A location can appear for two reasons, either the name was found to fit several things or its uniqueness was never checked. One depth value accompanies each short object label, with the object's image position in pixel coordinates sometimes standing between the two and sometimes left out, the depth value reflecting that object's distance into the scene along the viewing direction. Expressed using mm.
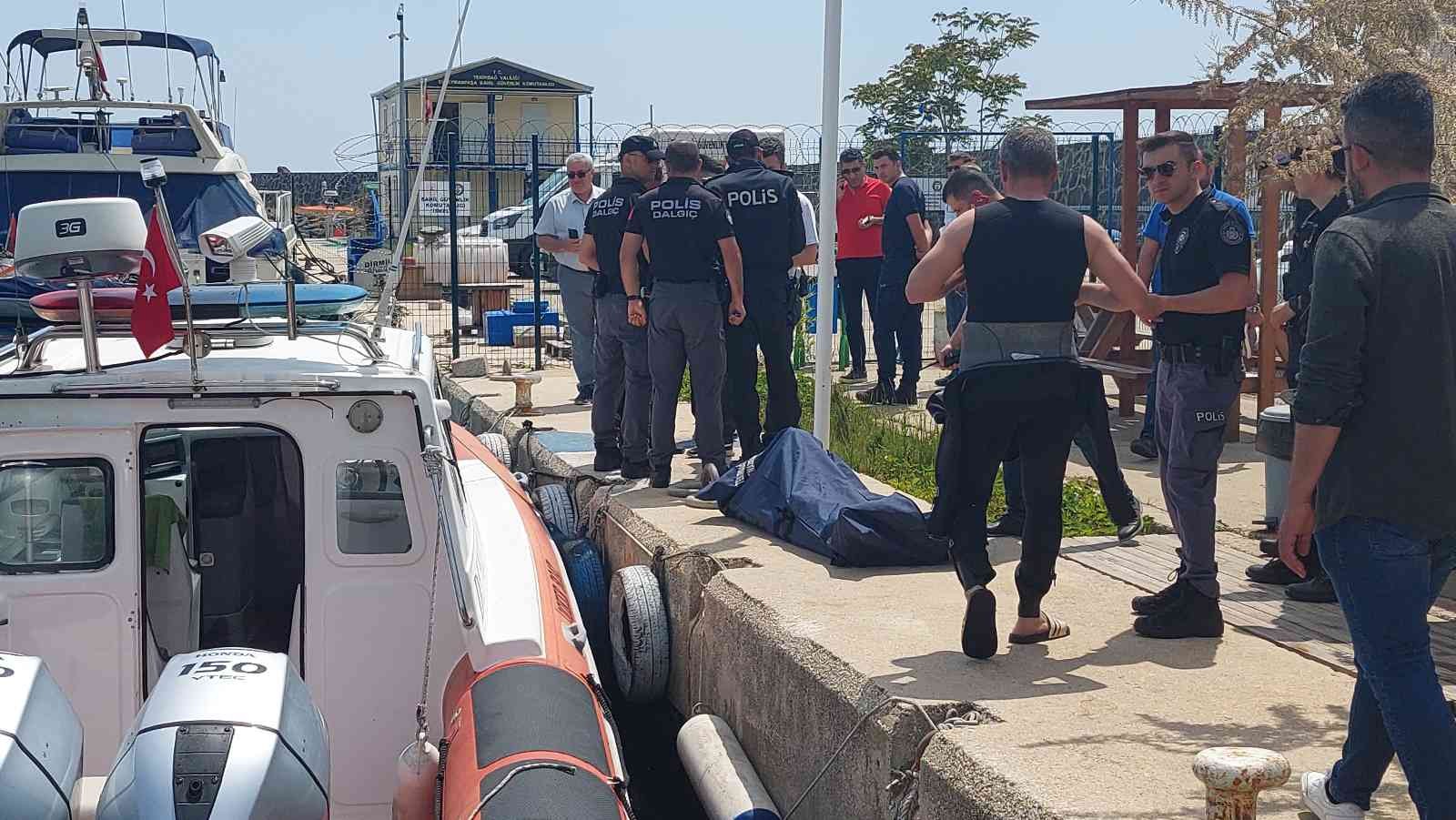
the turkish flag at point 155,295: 4312
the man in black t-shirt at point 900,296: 11195
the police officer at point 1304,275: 5934
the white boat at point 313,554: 4484
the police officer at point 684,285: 7688
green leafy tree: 31016
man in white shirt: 10898
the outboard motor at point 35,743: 3182
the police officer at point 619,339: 8453
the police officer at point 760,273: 8320
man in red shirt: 11914
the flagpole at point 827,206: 7293
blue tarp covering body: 6457
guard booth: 14688
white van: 25047
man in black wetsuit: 4949
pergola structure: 9430
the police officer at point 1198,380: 5316
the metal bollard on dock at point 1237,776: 3197
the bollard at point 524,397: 11352
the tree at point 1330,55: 4387
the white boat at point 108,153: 12102
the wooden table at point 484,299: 17578
